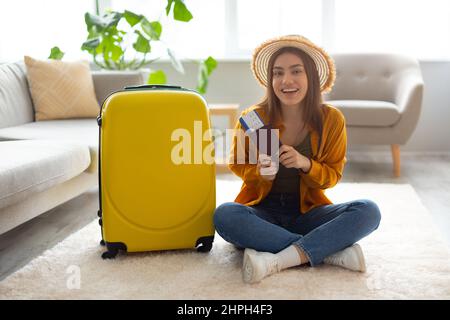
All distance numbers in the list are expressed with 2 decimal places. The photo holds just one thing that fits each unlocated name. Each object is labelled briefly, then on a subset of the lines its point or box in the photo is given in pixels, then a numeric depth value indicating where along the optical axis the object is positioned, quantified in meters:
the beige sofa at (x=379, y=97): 3.21
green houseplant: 3.24
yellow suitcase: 1.73
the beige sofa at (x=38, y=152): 1.84
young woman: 1.68
